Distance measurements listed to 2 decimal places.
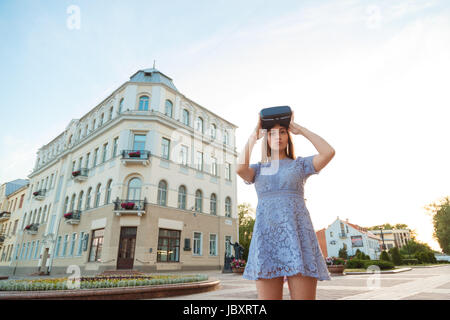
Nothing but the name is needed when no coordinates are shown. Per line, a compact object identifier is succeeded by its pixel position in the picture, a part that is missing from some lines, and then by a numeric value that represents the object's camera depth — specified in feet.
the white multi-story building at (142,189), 68.03
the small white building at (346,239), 187.43
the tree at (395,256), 98.68
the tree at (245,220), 168.25
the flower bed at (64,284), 23.86
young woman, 5.97
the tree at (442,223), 129.08
